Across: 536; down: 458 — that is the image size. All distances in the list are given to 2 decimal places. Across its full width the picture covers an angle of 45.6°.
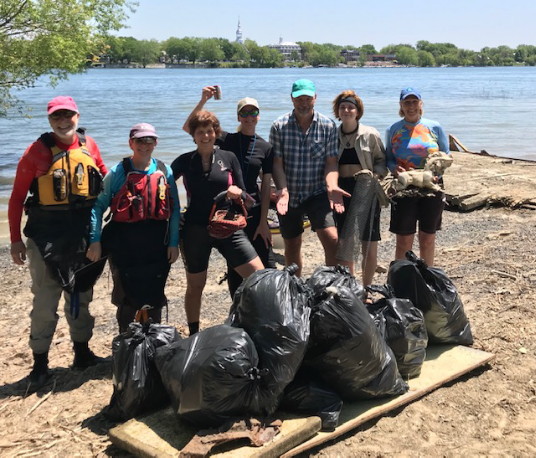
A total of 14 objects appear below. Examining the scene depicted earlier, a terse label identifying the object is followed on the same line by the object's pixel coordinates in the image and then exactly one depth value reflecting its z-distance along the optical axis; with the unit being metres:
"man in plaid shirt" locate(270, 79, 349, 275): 4.78
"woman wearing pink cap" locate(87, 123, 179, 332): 4.04
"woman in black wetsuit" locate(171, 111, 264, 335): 4.24
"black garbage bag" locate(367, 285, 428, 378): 3.86
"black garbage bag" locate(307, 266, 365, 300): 3.75
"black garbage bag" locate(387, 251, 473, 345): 4.25
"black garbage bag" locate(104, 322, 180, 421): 3.51
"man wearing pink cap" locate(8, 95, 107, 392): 3.96
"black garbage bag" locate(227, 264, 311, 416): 3.29
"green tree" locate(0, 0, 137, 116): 14.34
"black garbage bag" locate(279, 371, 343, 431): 3.39
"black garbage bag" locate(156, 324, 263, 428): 3.18
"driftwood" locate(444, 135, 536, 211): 9.85
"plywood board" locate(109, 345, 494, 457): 3.14
